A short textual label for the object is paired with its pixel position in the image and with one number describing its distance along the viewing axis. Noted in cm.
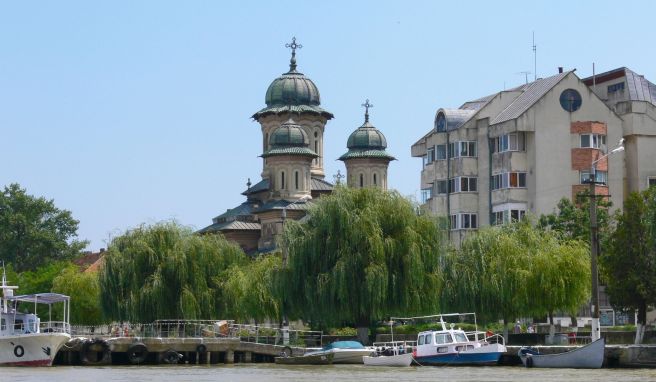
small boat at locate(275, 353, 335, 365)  6719
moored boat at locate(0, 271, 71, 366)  6981
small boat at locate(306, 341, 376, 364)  6706
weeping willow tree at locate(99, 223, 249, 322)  7975
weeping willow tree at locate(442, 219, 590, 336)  7156
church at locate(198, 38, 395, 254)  13150
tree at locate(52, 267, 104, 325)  10988
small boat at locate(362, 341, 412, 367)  6444
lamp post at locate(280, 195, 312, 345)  7227
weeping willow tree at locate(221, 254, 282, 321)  8250
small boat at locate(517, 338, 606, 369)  5784
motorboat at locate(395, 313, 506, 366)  6253
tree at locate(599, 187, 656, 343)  6775
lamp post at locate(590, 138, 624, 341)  5959
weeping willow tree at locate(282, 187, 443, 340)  6919
